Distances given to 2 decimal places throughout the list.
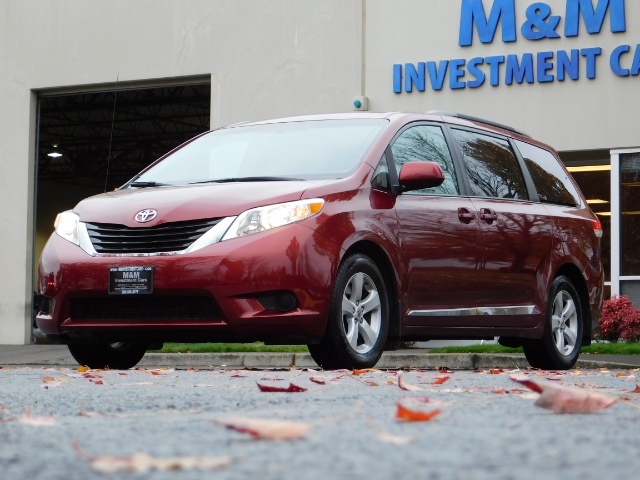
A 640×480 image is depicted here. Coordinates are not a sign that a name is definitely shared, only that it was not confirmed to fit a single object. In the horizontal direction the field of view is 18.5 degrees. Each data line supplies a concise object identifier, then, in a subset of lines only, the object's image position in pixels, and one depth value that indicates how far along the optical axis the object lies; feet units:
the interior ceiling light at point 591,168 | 82.66
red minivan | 34.96
